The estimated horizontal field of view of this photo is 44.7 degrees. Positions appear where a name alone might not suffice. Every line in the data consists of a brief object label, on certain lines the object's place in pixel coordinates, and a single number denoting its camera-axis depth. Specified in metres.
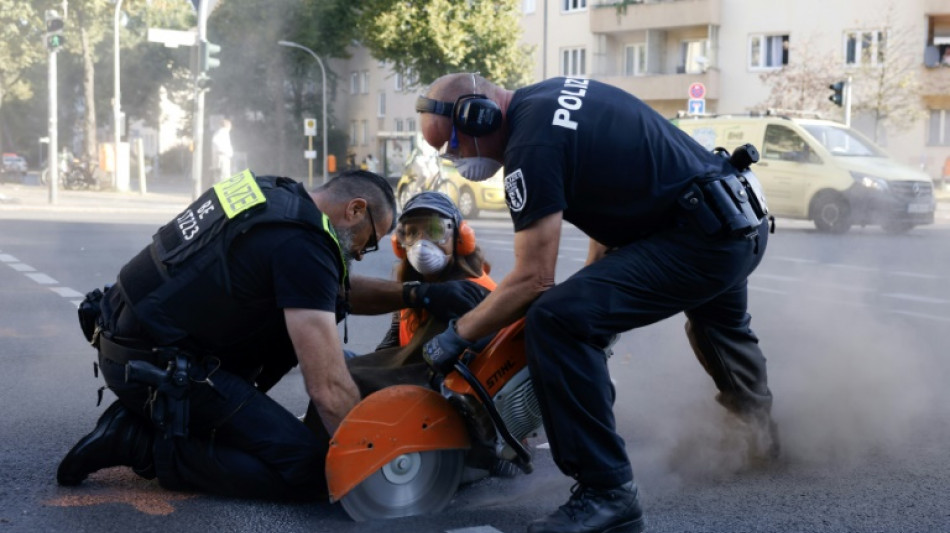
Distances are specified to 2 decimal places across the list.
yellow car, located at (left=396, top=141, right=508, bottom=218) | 22.20
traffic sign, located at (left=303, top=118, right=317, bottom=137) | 39.97
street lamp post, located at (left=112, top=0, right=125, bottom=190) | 34.53
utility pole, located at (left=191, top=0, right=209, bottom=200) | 21.66
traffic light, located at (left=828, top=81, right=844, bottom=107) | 25.98
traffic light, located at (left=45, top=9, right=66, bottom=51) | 23.81
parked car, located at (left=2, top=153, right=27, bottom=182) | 46.50
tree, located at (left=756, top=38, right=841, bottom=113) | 36.09
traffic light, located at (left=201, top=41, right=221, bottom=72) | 22.20
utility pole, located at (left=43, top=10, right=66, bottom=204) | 23.84
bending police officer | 3.51
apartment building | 39.06
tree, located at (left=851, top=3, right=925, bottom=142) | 36.53
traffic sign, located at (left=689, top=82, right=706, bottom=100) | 26.30
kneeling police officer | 3.89
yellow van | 18.92
